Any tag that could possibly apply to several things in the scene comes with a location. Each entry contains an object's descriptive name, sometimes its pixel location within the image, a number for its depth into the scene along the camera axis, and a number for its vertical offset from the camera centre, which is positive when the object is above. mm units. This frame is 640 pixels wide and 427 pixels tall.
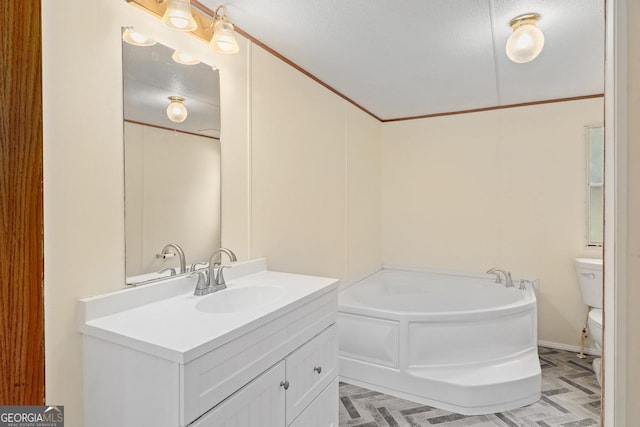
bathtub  2260 -1026
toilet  2748 -589
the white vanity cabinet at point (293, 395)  1147 -706
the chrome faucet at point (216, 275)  1625 -307
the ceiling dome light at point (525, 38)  1747 +876
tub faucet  3123 -582
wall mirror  1426 +238
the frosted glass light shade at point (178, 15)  1422 +807
